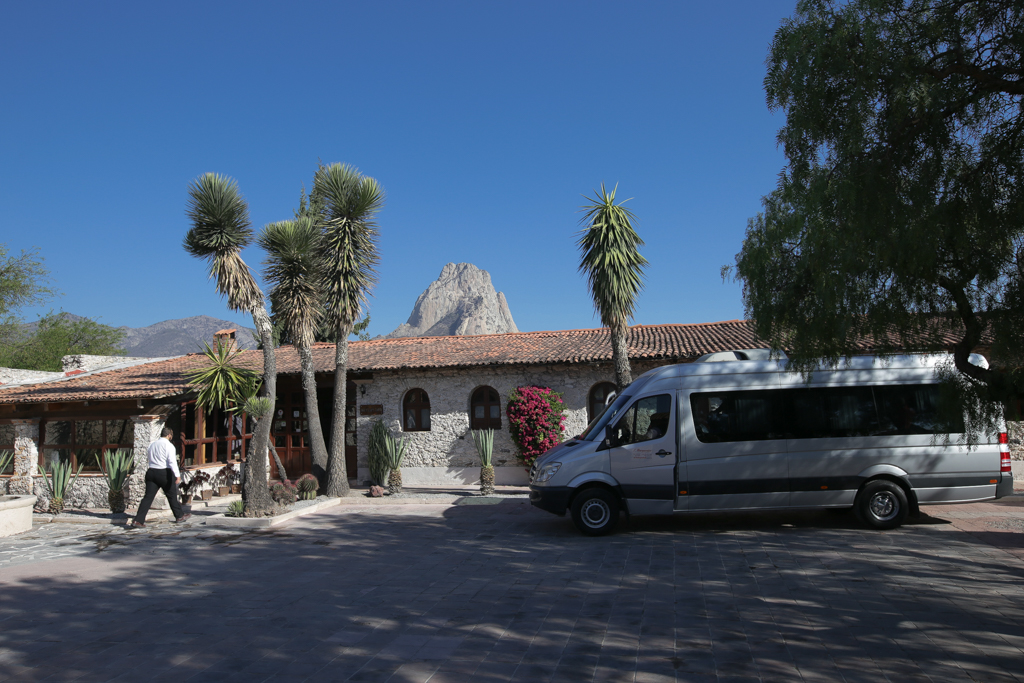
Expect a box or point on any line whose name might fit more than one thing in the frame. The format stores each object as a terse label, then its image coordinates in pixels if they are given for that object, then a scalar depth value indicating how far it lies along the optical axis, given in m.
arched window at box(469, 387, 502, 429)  16.12
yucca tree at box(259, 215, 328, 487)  13.66
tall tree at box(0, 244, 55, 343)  25.03
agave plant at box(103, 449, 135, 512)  12.92
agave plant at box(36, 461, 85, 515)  12.93
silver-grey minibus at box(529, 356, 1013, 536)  8.88
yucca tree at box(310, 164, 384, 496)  14.31
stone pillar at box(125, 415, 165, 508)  13.23
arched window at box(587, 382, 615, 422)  15.63
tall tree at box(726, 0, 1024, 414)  4.80
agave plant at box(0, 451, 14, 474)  14.04
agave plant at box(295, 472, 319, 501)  13.63
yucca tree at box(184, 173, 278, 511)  12.25
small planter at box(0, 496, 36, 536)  10.54
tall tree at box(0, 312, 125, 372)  39.06
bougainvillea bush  14.98
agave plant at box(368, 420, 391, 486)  15.43
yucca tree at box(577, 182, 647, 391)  13.30
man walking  11.01
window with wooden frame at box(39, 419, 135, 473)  14.07
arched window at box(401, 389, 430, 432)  16.50
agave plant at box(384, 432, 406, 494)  15.13
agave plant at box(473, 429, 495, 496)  14.46
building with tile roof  13.91
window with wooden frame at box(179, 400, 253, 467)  14.69
